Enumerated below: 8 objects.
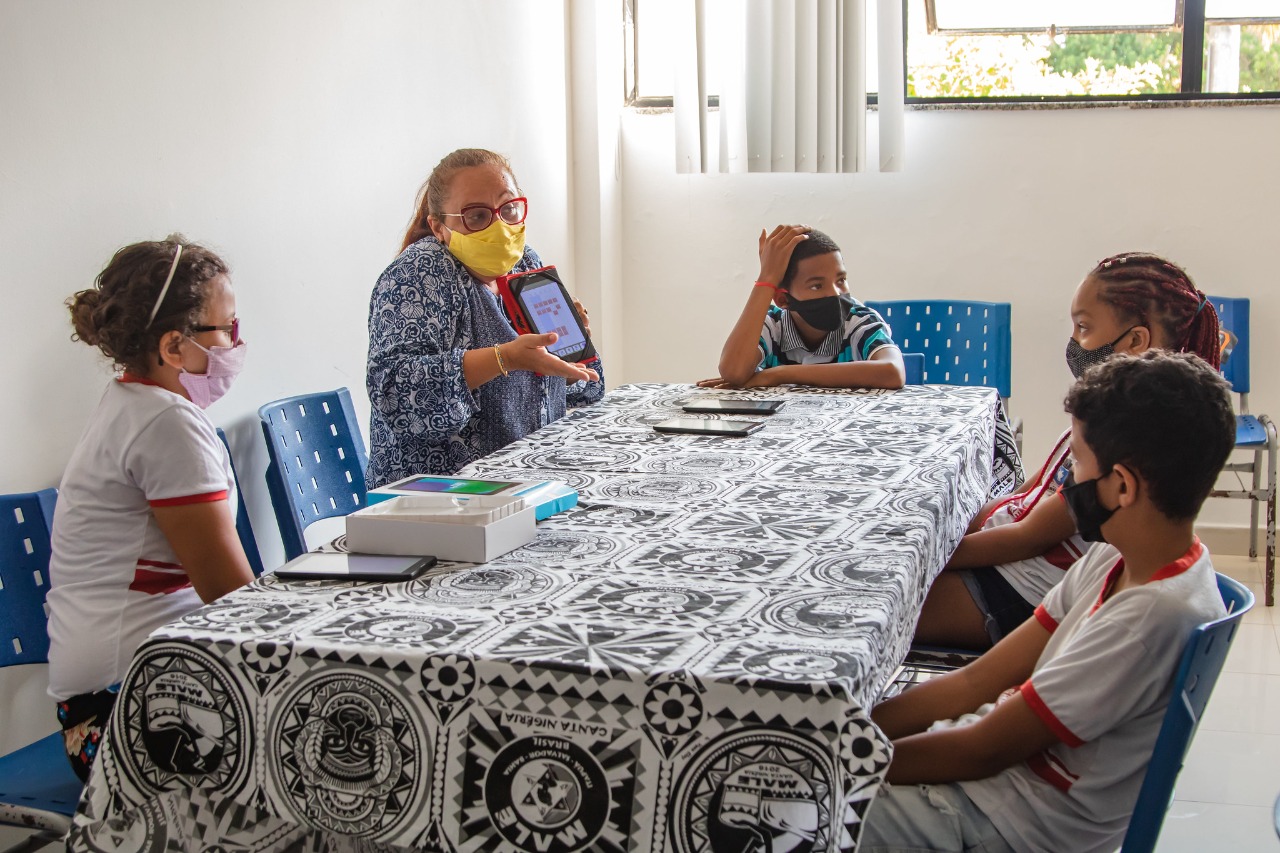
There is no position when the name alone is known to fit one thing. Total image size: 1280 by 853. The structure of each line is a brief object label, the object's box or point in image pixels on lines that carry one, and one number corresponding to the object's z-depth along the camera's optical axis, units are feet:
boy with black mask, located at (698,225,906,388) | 10.19
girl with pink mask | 5.84
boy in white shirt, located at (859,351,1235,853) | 4.58
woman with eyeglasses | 8.16
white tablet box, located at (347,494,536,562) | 5.28
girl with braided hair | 7.09
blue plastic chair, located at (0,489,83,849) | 5.68
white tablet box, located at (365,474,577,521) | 5.92
